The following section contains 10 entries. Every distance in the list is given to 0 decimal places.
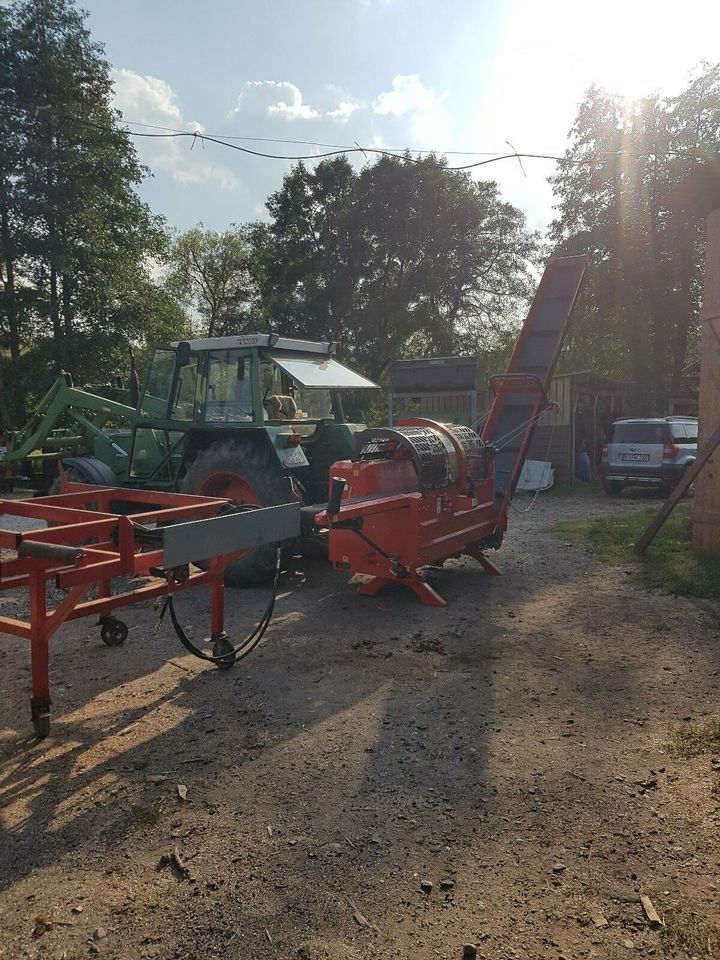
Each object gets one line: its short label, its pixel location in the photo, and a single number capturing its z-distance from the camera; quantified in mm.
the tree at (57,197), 19859
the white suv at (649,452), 12938
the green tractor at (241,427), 6723
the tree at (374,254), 26016
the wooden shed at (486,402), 16312
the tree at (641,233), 21266
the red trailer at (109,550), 3287
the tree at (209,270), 38938
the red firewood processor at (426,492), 6000
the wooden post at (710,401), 7562
